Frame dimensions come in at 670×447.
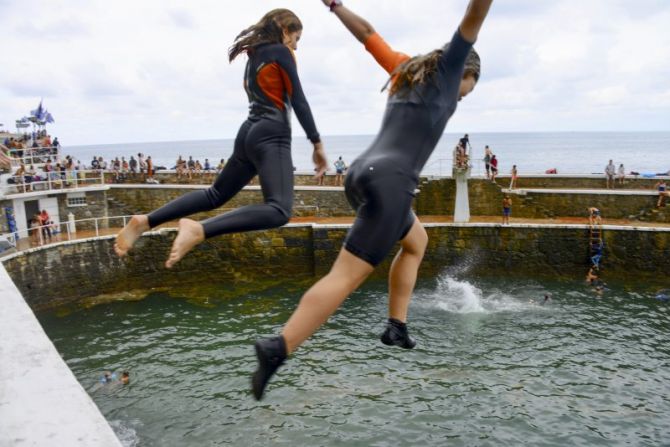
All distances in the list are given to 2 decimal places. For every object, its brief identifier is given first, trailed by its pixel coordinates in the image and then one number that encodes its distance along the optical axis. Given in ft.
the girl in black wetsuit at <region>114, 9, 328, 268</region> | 9.63
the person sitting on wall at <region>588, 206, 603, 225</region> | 80.18
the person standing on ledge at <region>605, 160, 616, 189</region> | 100.89
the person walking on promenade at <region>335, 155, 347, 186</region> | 102.94
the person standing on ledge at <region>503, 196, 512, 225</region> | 83.25
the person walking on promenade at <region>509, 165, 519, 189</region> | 97.59
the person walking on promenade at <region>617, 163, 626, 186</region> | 101.76
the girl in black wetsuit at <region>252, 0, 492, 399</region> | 7.93
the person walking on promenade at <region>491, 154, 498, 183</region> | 93.16
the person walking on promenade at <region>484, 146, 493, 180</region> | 90.27
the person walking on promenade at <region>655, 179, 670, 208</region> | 84.02
